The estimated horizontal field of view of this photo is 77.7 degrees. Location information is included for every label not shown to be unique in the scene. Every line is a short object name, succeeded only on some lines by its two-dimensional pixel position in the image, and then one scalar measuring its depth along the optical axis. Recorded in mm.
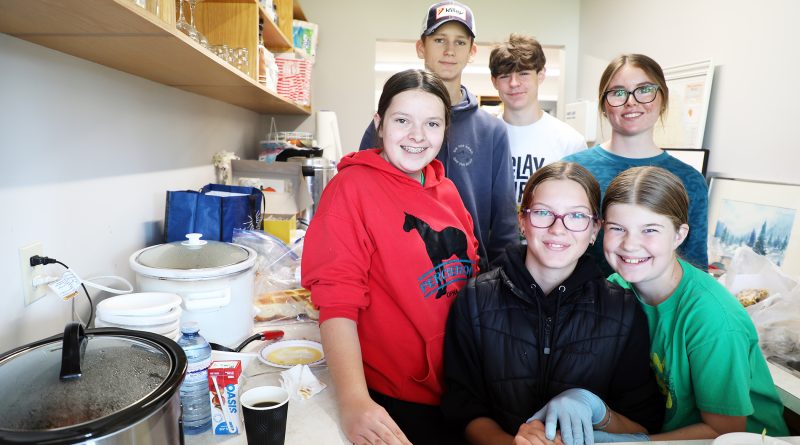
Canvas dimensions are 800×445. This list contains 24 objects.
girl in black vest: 1182
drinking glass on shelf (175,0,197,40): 1287
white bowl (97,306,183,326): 958
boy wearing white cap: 1689
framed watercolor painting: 2125
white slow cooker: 1187
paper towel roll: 3572
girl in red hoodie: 1183
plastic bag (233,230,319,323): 1569
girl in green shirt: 1076
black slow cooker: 569
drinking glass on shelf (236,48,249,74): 1852
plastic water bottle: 901
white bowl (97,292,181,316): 970
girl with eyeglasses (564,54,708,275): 1543
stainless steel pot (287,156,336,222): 2793
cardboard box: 2414
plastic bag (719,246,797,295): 1715
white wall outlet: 1022
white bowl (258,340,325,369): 1216
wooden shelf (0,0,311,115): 814
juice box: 901
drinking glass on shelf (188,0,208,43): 1396
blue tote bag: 1569
